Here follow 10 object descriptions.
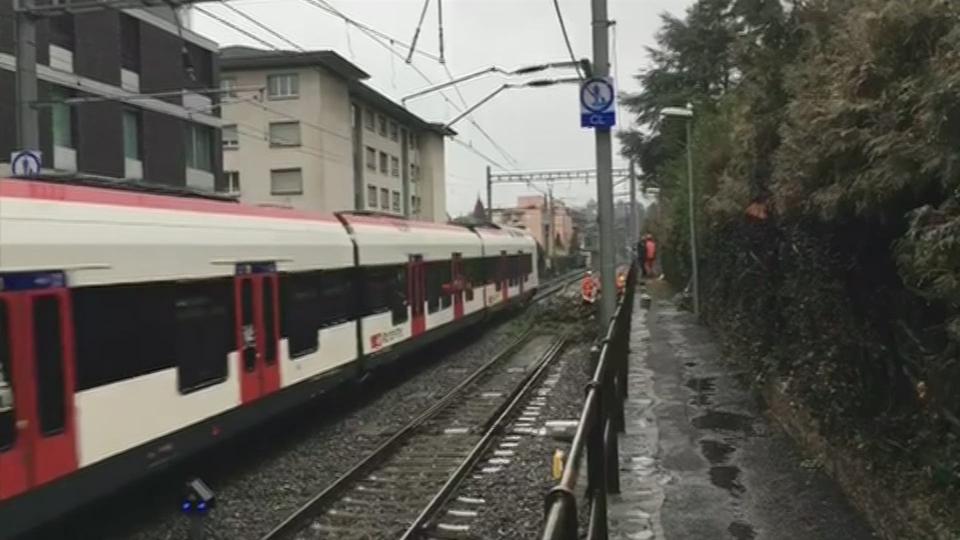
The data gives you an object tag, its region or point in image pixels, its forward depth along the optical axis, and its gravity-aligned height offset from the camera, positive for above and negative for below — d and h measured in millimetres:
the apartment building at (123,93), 27406 +5256
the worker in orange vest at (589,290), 26016 -1102
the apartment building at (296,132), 48781 +6433
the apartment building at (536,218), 97438 +3697
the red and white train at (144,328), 6078 -551
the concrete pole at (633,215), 45441 +1717
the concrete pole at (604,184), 12844 +878
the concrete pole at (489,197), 51059 +2942
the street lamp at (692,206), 21297 +881
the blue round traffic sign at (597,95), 12820 +2025
